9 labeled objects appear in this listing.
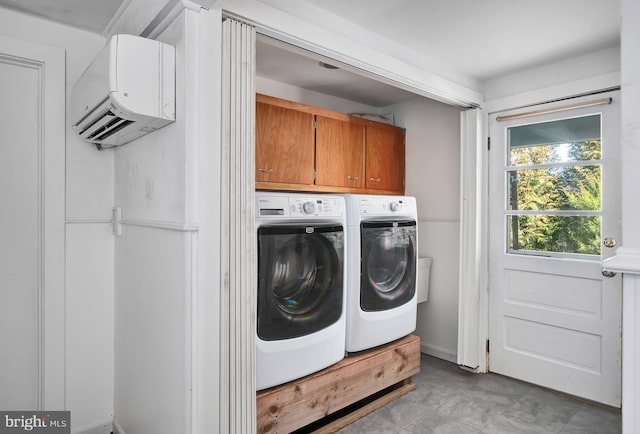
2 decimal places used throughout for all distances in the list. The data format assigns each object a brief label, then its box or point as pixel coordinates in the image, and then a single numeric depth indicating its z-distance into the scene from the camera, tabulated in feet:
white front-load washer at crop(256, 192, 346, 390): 6.28
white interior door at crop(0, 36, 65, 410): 6.42
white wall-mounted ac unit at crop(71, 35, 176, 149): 4.69
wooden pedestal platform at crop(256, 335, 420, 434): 6.35
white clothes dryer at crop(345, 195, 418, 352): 7.80
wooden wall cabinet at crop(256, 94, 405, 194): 8.39
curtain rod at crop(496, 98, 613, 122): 8.21
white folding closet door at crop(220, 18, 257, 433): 5.18
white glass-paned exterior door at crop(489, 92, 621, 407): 8.21
